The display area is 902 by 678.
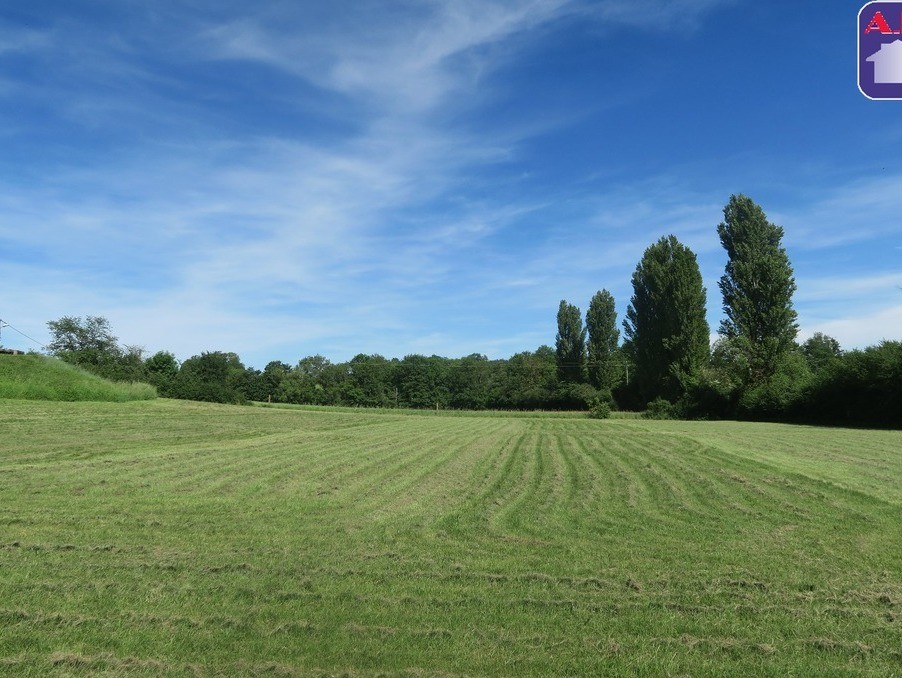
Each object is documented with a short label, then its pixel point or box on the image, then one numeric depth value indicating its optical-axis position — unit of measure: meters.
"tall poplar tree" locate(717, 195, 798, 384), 49.09
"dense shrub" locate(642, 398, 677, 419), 54.56
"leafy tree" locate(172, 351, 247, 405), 60.48
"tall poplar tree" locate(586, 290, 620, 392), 77.47
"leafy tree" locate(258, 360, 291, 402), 107.56
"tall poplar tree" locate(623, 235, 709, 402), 56.66
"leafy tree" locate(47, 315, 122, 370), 91.88
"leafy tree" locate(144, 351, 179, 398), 84.09
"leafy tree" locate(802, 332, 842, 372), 119.26
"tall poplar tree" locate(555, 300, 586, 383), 80.75
